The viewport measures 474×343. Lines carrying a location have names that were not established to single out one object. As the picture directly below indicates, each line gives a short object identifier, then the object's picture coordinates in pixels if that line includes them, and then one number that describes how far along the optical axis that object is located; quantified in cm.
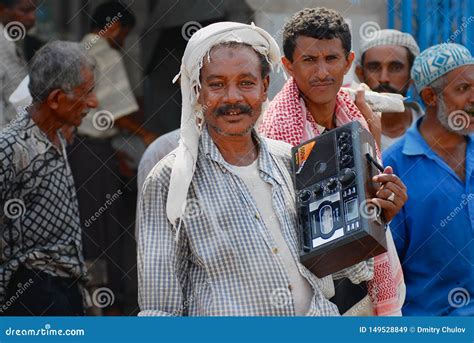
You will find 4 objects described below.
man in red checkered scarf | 799
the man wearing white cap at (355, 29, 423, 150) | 1043
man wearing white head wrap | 680
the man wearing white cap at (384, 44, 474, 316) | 903
